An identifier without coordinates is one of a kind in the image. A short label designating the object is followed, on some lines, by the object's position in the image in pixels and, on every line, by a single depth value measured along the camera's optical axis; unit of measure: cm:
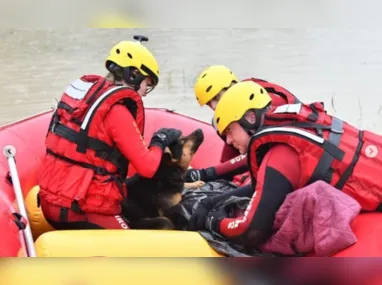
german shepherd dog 292
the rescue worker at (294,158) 228
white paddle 259
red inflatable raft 222
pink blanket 218
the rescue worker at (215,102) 320
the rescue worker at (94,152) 266
